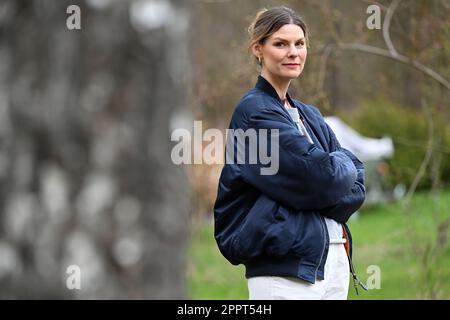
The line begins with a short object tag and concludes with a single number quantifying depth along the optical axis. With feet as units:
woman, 21.42
